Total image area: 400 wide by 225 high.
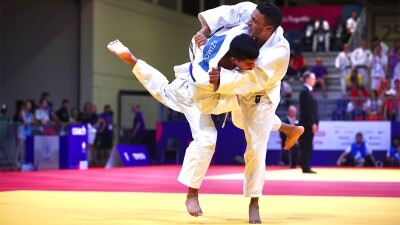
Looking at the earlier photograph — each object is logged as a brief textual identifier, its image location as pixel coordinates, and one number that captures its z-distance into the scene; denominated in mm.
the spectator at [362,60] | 21547
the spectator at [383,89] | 19688
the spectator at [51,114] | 18728
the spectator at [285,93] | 20094
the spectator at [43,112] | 18141
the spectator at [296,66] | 23111
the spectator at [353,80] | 20688
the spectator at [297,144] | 16797
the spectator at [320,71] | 22250
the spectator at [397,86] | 19500
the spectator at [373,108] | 19109
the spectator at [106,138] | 20312
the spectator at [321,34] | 24703
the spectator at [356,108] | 19125
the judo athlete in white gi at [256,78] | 5457
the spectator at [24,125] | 16000
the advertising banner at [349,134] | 18891
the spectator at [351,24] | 24641
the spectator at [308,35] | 24984
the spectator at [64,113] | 19578
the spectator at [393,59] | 21719
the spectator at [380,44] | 22116
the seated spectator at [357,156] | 18922
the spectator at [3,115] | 17553
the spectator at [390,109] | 19062
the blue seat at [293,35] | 26312
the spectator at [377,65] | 21312
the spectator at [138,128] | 22031
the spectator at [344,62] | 22016
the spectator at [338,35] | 24734
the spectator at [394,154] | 18656
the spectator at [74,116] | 19953
